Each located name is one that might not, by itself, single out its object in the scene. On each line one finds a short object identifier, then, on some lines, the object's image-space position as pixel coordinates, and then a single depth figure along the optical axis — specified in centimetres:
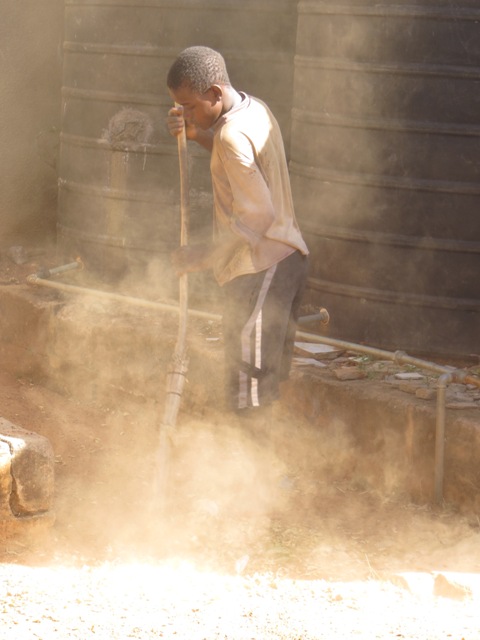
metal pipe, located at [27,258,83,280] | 1094
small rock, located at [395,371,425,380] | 860
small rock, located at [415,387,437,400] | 815
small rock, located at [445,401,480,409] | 795
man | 664
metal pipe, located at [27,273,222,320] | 963
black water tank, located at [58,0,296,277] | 1036
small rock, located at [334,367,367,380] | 860
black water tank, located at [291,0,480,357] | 879
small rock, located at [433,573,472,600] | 658
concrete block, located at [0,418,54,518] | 683
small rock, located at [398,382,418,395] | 830
